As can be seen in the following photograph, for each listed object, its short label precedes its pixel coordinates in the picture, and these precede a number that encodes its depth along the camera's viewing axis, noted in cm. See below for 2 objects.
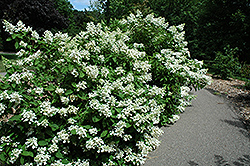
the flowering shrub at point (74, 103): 239
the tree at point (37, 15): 1259
